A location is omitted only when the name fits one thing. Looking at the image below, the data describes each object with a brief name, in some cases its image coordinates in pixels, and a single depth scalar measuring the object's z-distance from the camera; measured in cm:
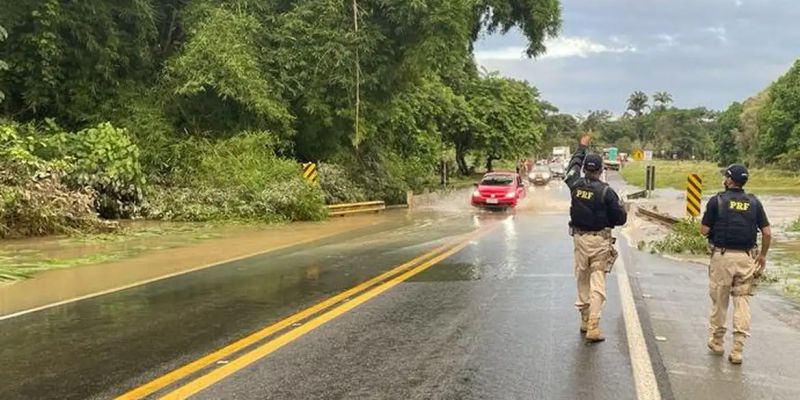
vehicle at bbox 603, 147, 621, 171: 8816
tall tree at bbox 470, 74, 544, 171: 5872
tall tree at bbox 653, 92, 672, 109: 17612
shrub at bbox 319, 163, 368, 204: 2847
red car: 2916
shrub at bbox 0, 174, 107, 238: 1650
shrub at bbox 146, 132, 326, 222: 2225
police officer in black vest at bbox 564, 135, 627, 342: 723
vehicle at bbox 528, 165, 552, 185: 5648
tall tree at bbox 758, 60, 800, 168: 7400
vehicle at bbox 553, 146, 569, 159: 9700
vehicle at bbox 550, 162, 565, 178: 6994
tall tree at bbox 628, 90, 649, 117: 18312
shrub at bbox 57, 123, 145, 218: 1998
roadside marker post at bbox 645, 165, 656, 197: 3979
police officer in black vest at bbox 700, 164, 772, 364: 667
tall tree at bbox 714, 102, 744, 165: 11331
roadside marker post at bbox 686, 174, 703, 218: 2078
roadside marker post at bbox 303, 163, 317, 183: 2623
